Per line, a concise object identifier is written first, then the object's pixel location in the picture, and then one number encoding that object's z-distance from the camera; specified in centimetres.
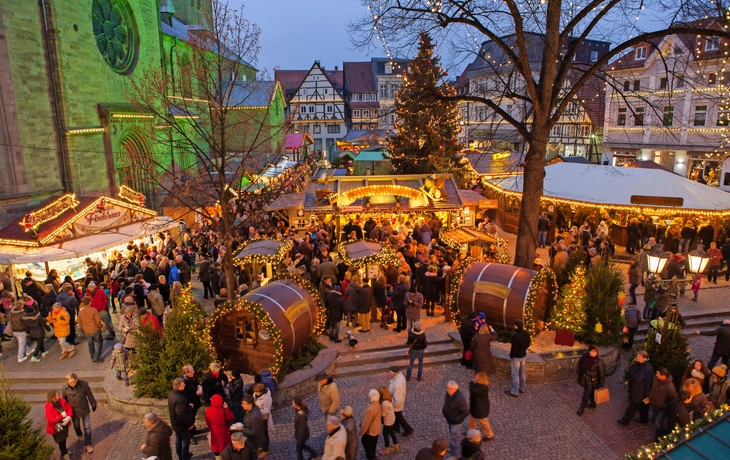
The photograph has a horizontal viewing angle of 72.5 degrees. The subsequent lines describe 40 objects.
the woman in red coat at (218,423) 758
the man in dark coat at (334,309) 1196
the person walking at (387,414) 780
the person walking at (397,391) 815
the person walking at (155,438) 707
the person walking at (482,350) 956
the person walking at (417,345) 999
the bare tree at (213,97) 1203
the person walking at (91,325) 1106
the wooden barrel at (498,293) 1117
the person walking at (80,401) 828
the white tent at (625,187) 1939
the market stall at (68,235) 1505
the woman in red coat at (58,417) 784
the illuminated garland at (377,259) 1384
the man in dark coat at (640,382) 862
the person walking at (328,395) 805
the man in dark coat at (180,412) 781
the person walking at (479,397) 801
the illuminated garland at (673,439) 556
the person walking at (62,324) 1126
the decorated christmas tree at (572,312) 1125
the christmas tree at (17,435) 689
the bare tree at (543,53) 1138
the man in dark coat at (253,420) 739
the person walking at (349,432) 703
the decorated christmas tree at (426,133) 2852
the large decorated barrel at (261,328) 973
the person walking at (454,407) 769
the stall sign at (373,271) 1386
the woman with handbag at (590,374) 905
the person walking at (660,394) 821
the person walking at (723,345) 992
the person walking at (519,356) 969
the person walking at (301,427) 743
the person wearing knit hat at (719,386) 800
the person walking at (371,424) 749
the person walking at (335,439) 677
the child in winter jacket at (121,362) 1008
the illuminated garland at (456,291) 1203
